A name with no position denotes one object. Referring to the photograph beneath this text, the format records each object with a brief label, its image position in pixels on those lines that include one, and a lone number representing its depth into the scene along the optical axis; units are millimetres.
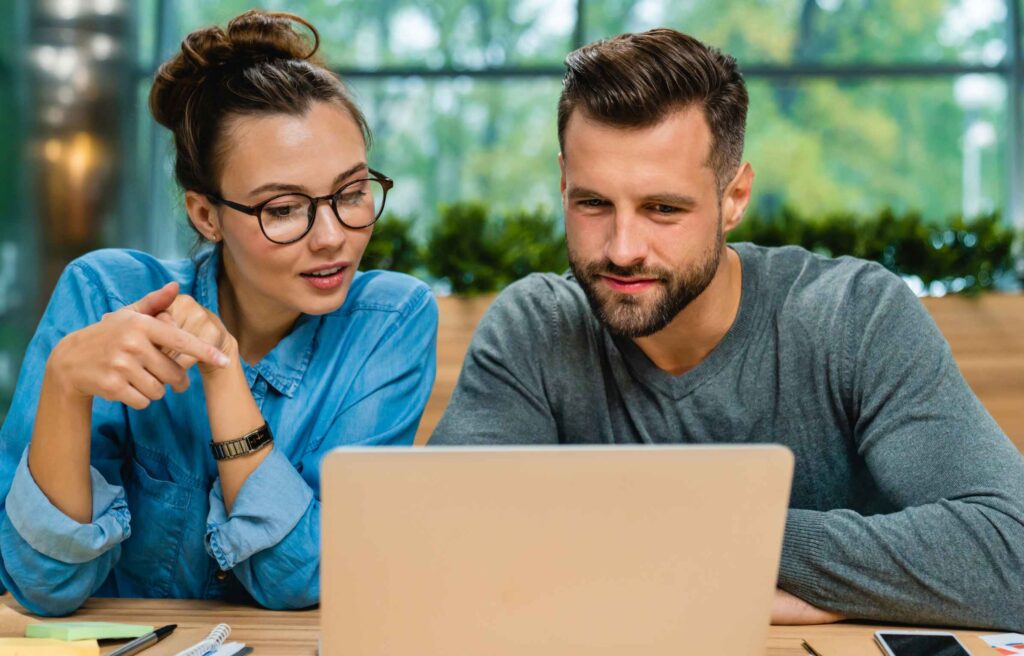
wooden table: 1251
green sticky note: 1270
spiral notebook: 1192
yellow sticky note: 1169
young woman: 1438
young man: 1460
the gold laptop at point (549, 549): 900
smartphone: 1225
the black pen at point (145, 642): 1199
